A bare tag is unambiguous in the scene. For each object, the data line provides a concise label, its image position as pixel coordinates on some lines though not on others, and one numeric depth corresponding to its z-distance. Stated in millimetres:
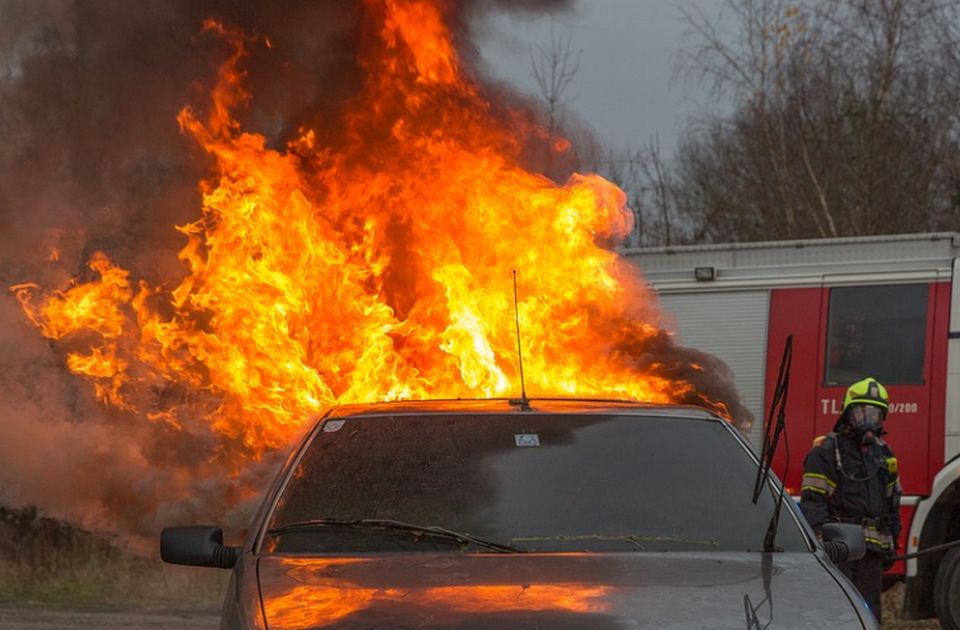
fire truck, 11508
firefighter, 8688
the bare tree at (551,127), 11602
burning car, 4258
